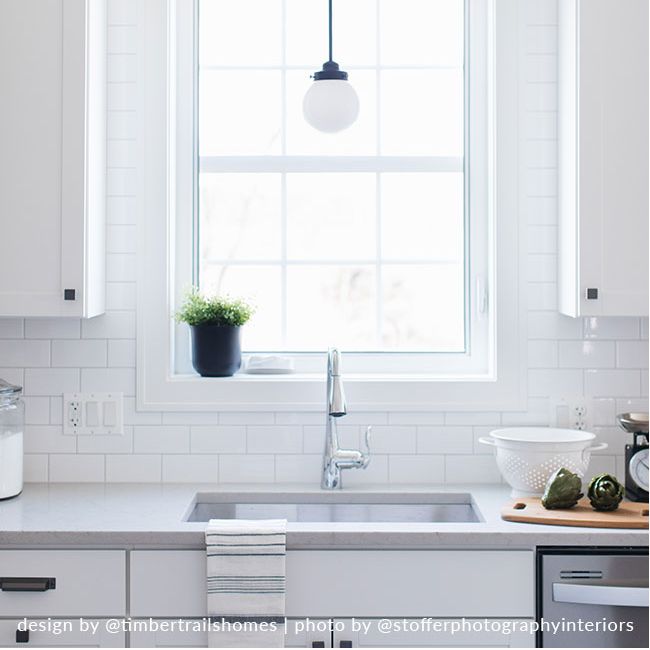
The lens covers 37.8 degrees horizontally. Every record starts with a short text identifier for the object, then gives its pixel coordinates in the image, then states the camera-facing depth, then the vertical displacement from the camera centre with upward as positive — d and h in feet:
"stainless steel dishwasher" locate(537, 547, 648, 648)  7.72 -2.20
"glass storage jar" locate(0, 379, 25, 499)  8.79 -1.08
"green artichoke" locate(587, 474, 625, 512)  8.23 -1.45
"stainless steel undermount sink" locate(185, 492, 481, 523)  9.29 -1.77
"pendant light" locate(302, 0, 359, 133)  8.48 +2.02
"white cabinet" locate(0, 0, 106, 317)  8.69 +1.56
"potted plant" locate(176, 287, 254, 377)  9.71 -0.03
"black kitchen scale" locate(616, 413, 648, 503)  8.53 -1.18
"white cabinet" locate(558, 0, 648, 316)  8.79 +1.59
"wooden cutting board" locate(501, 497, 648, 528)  7.89 -1.60
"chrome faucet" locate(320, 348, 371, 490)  9.23 -1.26
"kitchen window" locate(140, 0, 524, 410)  10.37 +1.56
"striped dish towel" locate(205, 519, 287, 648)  7.63 -2.11
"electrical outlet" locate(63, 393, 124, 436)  9.79 -0.86
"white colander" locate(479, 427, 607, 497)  8.71 -1.22
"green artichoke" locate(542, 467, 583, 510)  8.29 -1.44
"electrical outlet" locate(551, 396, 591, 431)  9.73 -0.88
